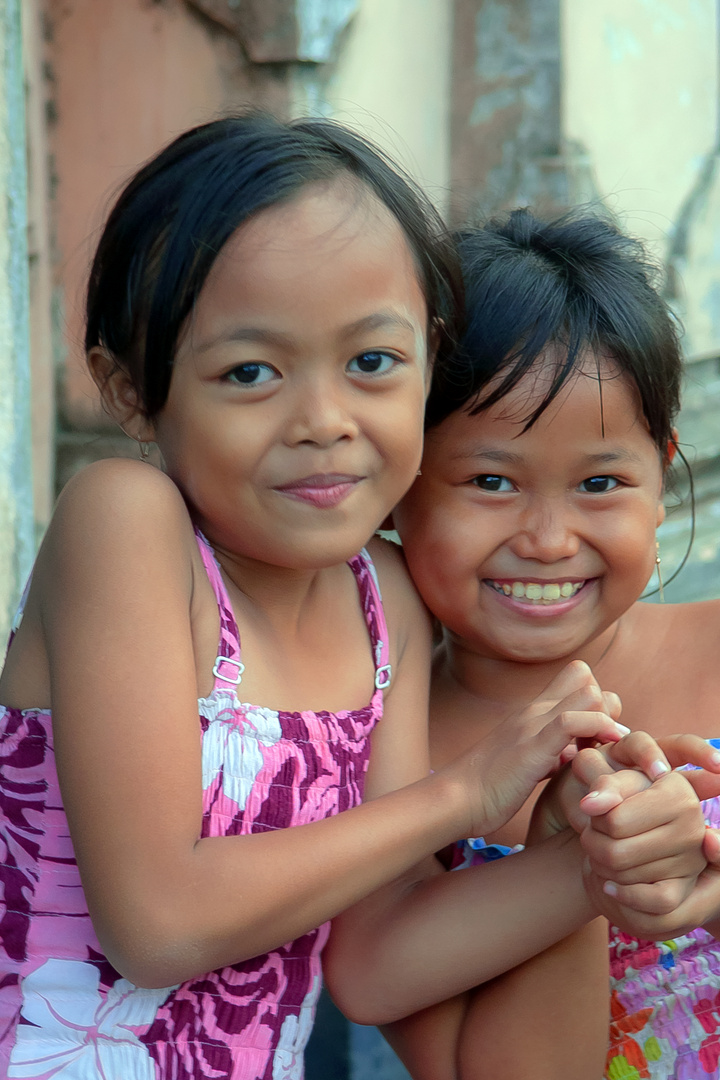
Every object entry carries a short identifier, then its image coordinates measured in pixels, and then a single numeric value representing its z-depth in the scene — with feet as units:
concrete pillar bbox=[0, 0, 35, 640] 6.37
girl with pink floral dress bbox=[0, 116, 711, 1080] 5.24
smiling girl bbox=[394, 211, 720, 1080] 5.64
